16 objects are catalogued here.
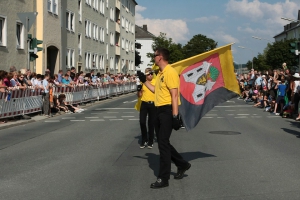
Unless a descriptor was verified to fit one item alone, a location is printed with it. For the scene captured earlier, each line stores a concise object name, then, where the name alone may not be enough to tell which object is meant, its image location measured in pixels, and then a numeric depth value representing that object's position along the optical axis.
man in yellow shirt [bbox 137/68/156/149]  11.80
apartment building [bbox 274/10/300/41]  122.19
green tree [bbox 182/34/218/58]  143.88
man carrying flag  7.33
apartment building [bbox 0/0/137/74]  36.19
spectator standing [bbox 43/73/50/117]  21.95
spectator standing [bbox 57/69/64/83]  26.30
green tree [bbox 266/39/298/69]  87.44
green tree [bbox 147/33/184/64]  97.44
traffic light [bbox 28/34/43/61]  20.88
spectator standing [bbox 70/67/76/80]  29.02
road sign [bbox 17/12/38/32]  18.95
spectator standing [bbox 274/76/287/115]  23.45
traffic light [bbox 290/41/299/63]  26.06
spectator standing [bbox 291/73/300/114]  20.75
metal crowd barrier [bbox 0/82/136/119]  18.03
